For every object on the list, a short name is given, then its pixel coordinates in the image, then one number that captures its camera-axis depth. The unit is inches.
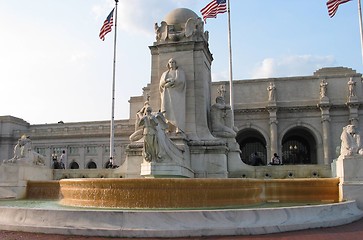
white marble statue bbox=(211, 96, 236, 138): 676.1
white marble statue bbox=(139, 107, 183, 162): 510.9
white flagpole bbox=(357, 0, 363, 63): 1142.3
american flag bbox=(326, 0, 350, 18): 1053.2
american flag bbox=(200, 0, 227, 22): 1019.9
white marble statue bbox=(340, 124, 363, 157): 474.6
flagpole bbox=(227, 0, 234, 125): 1226.0
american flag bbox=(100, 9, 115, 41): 1197.7
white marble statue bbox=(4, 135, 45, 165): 598.2
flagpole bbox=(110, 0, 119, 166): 1314.0
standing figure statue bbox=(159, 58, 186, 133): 629.3
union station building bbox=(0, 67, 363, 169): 2287.2
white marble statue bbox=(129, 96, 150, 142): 647.1
